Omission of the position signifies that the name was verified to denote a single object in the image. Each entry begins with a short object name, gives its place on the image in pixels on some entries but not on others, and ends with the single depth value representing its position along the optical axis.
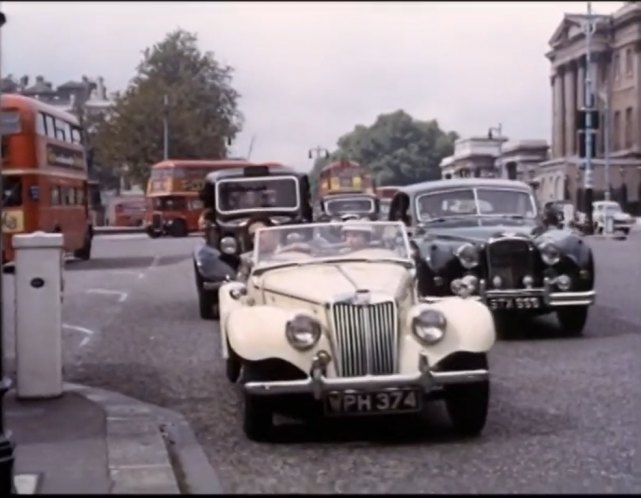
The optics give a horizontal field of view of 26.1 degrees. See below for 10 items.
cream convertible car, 8.63
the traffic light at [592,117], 26.17
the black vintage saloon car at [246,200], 18.62
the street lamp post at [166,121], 74.33
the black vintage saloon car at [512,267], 14.68
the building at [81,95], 46.08
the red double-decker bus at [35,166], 25.92
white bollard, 10.77
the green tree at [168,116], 75.69
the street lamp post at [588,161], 24.58
